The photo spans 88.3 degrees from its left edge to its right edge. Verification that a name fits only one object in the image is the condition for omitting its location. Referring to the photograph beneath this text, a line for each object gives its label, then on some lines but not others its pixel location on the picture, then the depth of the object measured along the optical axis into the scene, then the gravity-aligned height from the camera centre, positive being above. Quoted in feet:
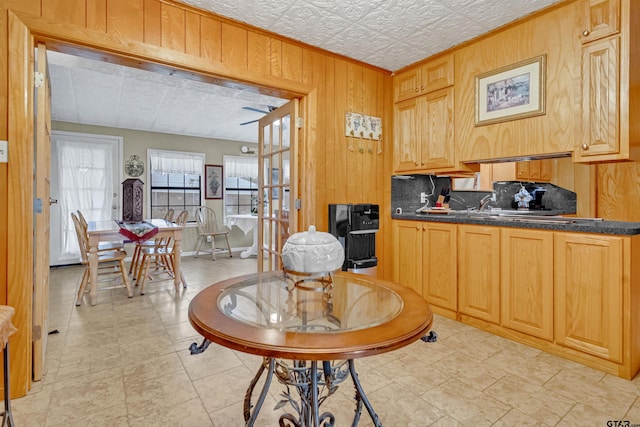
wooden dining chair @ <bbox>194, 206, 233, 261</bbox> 20.18 -0.71
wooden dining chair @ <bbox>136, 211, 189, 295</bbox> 12.21 -1.94
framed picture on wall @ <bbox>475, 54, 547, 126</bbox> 7.47 +2.88
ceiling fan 13.18 +4.28
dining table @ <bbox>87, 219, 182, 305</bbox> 10.64 -0.88
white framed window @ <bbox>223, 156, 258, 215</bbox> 21.77 +1.83
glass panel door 9.25 +0.92
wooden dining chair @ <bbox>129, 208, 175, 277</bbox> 12.96 -1.63
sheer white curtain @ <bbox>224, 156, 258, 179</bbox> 21.67 +3.01
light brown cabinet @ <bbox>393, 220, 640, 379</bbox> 6.08 -1.66
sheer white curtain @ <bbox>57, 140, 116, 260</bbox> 16.87 +1.49
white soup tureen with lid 3.83 -0.50
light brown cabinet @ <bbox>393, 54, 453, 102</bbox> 9.26 +3.96
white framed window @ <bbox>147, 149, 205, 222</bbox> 19.22 +1.86
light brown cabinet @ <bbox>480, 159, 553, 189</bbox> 11.48 +1.43
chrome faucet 12.55 +0.44
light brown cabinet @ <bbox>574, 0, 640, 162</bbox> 6.25 +2.54
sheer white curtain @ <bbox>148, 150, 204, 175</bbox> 19.10 +2.97
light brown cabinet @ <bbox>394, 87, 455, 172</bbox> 9.36 +2.38
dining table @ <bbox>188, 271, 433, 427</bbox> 2.57 -1.04
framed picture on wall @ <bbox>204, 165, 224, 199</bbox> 20.88 +1.93
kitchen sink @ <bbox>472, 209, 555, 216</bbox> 11.71 -0.03
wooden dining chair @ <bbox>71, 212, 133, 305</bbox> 10.81 -1.56
